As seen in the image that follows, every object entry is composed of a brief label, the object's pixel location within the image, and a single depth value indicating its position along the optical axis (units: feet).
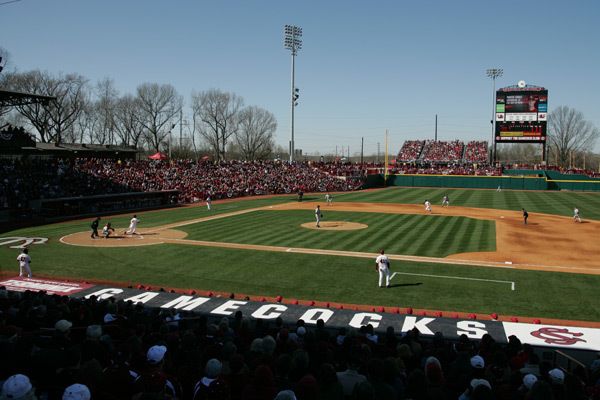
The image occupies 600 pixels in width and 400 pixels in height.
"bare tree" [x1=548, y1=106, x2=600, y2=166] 381.60
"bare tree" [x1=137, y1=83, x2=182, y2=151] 277.64
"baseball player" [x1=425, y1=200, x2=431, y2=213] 139.36
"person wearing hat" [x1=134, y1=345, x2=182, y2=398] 17.15
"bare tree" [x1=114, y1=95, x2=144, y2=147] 278.26
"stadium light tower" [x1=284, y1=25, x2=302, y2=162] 242.78
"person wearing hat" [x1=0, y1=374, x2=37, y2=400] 15.37
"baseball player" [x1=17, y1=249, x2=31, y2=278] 61.82
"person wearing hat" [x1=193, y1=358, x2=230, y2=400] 17.02
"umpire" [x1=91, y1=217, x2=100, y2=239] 90.63
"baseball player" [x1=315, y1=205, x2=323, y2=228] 107.71
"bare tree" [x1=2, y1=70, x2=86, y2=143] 222.07
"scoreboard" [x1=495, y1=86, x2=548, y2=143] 235.81
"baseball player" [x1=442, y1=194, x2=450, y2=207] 158.16
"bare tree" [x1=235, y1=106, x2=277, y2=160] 350.02
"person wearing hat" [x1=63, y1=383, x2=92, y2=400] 15.15
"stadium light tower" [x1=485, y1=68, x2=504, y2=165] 279.75
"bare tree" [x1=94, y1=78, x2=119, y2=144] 274.16
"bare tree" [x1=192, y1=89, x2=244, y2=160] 313.32
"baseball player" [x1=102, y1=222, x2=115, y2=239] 91.71
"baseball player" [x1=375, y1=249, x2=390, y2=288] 58.75
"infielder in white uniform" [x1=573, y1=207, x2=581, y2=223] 120.53
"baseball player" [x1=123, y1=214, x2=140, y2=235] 94.89
